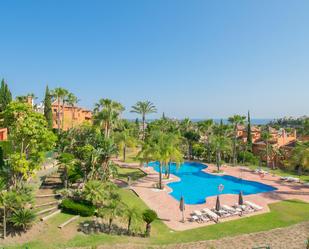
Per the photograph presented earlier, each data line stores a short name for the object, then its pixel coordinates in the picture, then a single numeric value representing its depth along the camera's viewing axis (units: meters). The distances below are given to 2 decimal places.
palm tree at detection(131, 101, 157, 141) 58.03
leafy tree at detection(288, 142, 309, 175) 29.09
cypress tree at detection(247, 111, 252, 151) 53.47
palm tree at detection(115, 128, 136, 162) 42.30
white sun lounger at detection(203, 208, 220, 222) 19.19
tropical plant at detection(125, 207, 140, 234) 16.31
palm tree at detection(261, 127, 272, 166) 47.14
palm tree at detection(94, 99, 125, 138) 39.81
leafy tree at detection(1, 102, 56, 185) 17.72
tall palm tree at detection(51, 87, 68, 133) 48.57
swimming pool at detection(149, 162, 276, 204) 28.16
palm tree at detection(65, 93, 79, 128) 51.34
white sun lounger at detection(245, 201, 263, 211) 21.08
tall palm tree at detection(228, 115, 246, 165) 45.23
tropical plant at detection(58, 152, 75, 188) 23.88
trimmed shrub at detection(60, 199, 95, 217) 18.38
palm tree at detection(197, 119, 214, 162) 47.44
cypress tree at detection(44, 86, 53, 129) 52.28
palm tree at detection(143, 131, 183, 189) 28.14
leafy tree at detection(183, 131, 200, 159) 51.75
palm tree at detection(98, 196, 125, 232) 16.22
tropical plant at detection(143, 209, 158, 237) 16.41
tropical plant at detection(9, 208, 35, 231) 15.33
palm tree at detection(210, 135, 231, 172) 40.38
